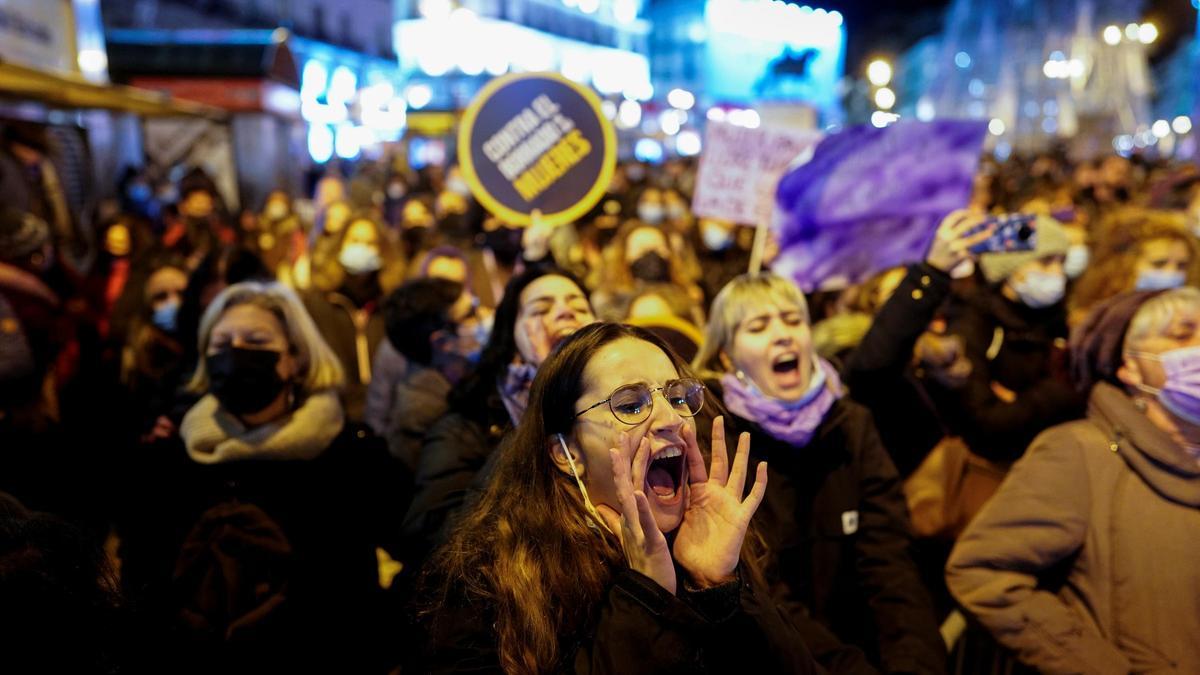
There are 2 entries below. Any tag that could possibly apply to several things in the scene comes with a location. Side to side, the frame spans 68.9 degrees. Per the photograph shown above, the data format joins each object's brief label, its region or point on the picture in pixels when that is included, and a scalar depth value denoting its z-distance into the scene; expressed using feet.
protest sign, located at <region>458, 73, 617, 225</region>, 14.47
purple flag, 14.08
